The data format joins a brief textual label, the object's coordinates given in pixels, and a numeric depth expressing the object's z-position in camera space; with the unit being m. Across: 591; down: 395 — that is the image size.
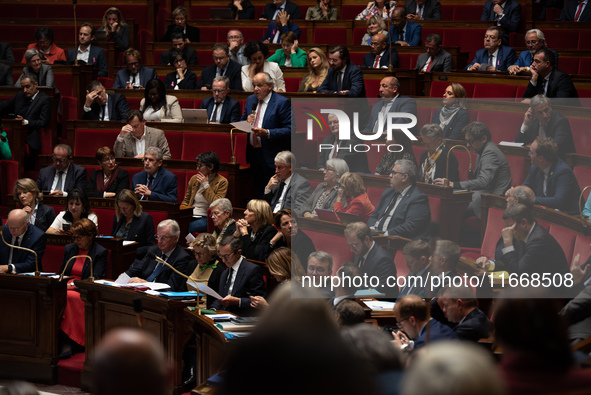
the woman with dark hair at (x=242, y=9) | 16.61
